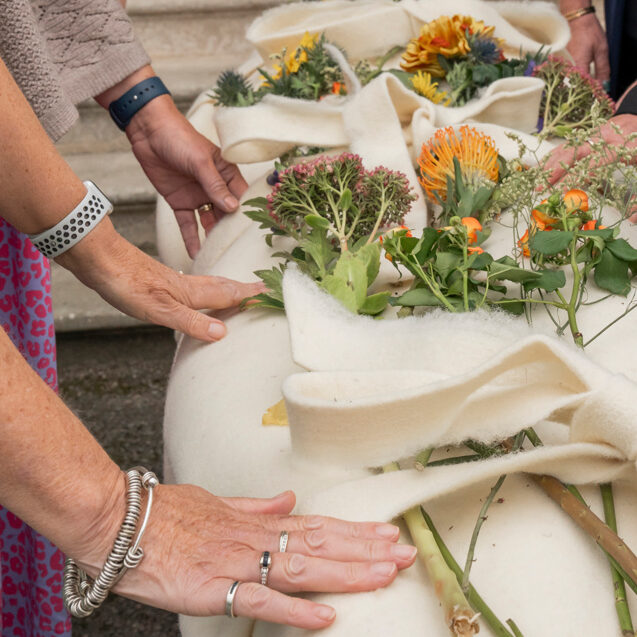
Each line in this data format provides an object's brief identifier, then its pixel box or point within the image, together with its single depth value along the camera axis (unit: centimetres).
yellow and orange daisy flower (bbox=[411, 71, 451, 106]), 103
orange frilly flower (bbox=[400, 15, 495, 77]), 107
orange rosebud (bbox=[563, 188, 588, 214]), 67
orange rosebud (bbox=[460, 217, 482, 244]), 69
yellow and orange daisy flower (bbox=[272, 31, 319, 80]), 113
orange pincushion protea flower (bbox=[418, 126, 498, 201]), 79
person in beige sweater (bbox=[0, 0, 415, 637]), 53
